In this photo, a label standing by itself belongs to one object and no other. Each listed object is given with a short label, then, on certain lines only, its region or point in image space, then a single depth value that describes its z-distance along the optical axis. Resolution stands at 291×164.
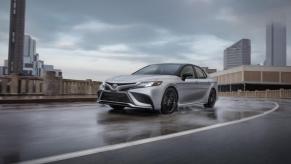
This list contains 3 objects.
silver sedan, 8.30
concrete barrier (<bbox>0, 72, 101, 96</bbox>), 19.47
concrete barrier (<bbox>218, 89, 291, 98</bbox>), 49.84
